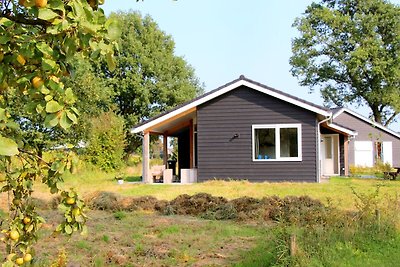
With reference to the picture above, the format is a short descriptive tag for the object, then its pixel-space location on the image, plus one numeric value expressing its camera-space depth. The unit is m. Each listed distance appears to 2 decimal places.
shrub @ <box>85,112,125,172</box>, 26.19
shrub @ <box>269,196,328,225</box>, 7.99
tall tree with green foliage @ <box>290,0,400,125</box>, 40.38
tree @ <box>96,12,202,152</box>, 42.78
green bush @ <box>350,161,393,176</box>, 29.91
